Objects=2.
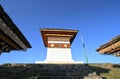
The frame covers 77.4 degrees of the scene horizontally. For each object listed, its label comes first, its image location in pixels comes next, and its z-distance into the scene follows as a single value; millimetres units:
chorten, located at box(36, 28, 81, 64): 8897
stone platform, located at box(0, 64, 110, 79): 5142
